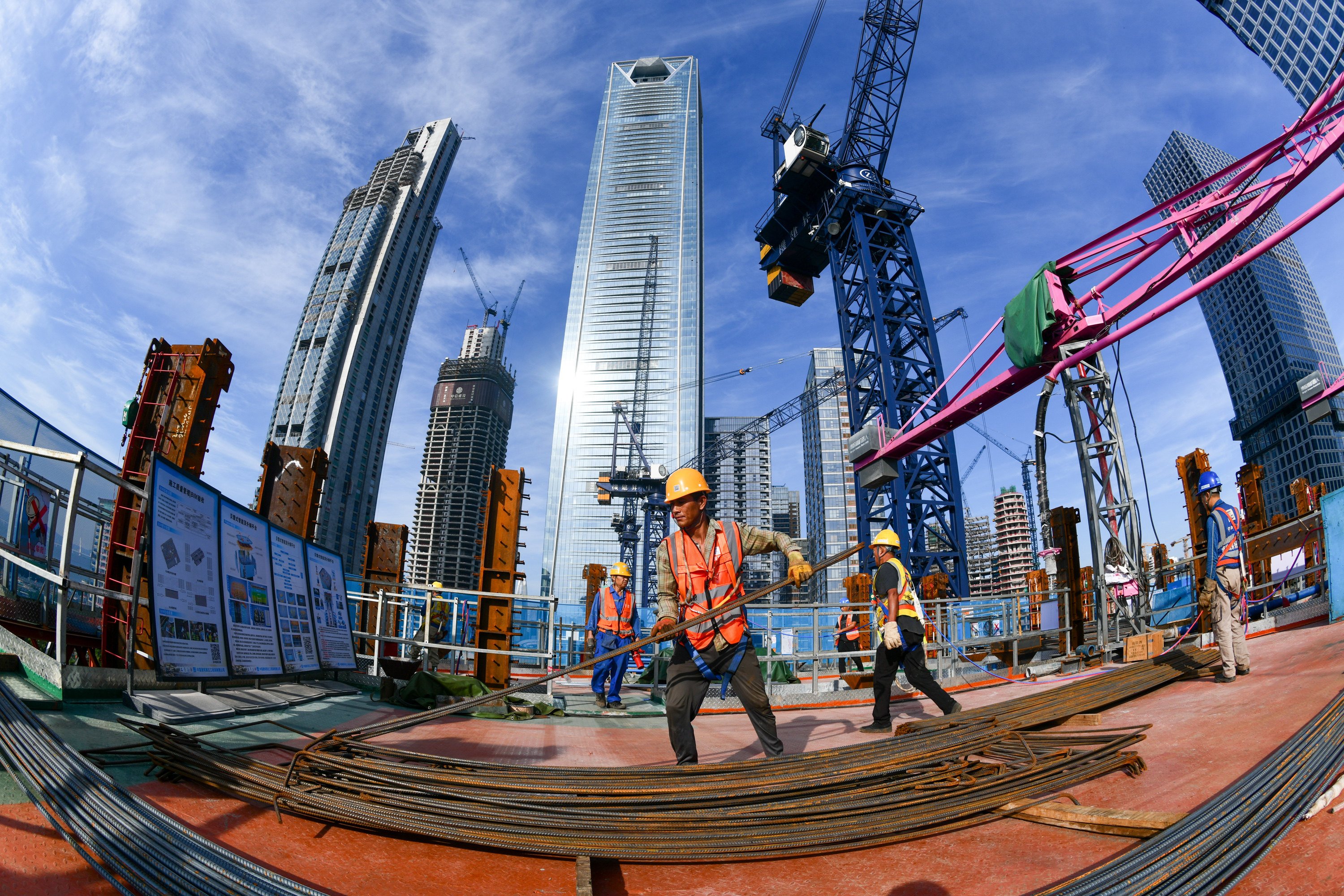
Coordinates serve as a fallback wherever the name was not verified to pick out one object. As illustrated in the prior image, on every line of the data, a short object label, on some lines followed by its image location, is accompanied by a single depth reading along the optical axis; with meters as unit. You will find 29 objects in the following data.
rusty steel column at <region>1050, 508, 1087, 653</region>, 10.94
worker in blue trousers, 8.02
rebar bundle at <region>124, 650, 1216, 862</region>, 2.61
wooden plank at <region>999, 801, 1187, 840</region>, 2.29
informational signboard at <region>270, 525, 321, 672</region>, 6.53
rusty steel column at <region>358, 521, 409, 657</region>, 13.33
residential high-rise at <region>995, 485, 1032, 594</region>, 140.12
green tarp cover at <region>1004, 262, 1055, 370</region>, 10.92
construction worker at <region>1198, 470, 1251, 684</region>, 5.37
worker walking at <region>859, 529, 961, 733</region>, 5.42
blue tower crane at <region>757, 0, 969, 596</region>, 22.53
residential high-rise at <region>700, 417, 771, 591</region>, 130.75
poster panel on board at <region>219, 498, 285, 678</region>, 5.60
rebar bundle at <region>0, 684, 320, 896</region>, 1.87
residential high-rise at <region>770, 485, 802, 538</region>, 184.12
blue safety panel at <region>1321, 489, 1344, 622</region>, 7.25
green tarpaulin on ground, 6.47
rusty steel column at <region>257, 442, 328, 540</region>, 10.47
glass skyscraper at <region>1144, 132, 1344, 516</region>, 88.25
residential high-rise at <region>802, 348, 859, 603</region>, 137.75
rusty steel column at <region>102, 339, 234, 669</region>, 5.47
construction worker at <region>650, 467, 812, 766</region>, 3.73
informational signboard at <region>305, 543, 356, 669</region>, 7.49
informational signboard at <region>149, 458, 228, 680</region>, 4.64
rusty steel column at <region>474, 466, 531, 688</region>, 8.91
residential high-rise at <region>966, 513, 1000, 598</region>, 139.62
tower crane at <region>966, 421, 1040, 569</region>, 114.21
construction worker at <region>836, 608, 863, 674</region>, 10.90
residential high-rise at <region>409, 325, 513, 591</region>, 125.06
